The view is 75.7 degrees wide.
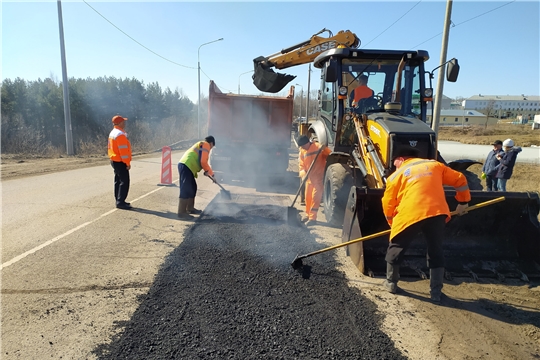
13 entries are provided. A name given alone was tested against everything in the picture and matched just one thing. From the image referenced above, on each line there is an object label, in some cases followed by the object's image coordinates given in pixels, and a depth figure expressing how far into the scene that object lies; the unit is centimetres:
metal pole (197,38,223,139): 2811
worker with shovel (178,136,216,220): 633
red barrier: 962
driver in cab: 577
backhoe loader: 410
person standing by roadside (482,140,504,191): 792
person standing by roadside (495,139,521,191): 765
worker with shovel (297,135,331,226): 600
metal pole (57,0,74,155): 1524
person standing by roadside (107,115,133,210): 652
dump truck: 1077
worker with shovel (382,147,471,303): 322
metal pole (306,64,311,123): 3604
